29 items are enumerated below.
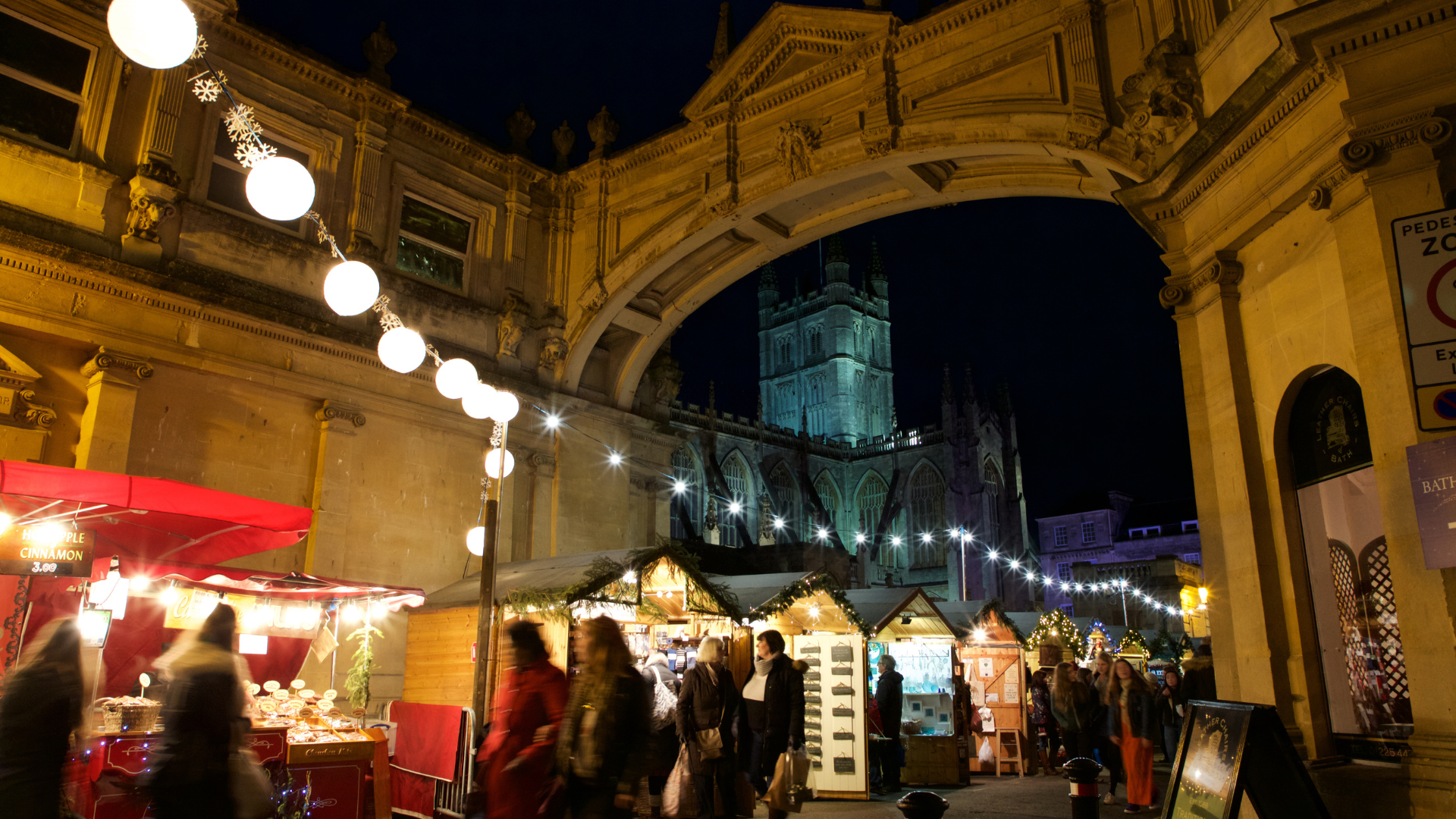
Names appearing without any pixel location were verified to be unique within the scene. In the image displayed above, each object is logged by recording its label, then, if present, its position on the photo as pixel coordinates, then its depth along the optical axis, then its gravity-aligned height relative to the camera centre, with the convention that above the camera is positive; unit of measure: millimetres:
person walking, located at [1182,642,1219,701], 11805 -505
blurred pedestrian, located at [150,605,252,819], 4215 -463
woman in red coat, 4316 -450
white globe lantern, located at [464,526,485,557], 12556 +1346
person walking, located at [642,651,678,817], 9031 -1056
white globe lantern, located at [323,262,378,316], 7426 +2816
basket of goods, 6809 -586
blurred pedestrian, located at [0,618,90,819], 4176 -403
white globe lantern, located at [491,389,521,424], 9000 +2245
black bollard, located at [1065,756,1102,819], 7098 -1148
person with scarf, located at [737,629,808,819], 7922 -602
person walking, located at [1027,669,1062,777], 14336 -1284
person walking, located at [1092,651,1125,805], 11086 -1159
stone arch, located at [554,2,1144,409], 11000 +6761
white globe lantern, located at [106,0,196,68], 4566 +3026
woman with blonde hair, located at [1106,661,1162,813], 9305 -953
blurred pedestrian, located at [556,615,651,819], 4195 -444
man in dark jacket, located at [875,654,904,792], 12352 -1044
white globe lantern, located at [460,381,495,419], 8891 +2297
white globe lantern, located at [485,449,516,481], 9688 +1851
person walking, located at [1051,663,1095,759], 11117 -794
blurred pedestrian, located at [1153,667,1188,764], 11383 -965
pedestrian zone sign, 5711 +2093
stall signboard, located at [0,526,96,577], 6934 +654
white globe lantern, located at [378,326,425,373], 8328 +2600
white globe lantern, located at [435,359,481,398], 8711 +2457
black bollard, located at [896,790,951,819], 5938 -1070
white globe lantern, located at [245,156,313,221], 5953 +2904
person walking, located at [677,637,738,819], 8078 -650
